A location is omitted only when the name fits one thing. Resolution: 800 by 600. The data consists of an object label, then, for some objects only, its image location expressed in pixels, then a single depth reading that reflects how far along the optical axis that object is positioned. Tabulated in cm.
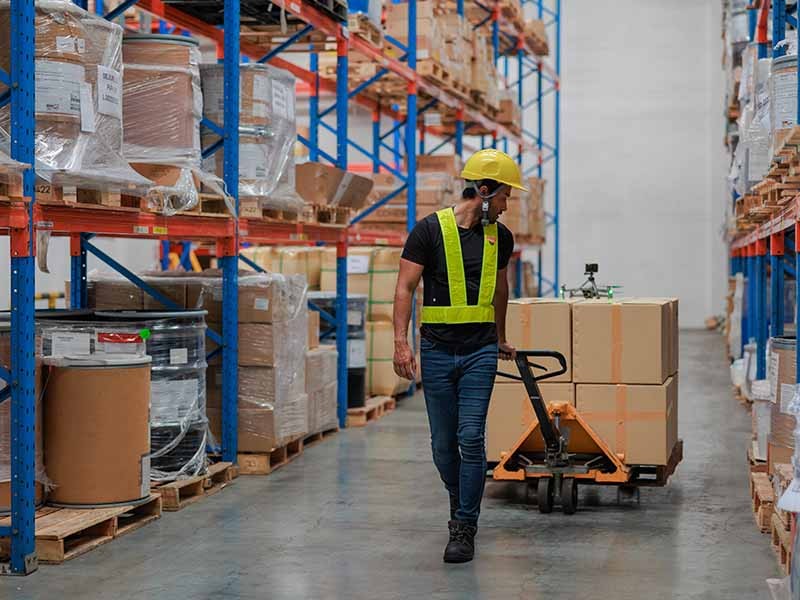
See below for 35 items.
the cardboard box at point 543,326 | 710
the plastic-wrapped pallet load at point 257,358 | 819
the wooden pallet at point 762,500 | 639
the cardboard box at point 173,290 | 816
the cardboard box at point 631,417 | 698
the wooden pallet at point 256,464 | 823
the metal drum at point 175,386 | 702
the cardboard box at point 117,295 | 823
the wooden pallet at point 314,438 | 962
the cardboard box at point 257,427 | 823
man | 564
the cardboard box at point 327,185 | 955
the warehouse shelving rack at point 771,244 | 843
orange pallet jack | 662
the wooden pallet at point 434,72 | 1289
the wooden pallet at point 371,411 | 1072
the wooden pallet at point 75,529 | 568
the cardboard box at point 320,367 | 920
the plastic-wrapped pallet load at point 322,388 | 926
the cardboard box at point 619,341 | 700
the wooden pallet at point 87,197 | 570
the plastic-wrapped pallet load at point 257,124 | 799
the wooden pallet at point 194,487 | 698
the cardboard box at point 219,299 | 817
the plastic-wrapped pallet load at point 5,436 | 577
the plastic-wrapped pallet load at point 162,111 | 698
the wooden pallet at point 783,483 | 558
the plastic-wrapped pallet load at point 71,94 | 572
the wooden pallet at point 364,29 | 1041
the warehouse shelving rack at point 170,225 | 536
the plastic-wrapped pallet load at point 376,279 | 1229
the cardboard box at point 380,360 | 1206
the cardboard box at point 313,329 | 952
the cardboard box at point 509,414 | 713
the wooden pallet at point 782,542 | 525
